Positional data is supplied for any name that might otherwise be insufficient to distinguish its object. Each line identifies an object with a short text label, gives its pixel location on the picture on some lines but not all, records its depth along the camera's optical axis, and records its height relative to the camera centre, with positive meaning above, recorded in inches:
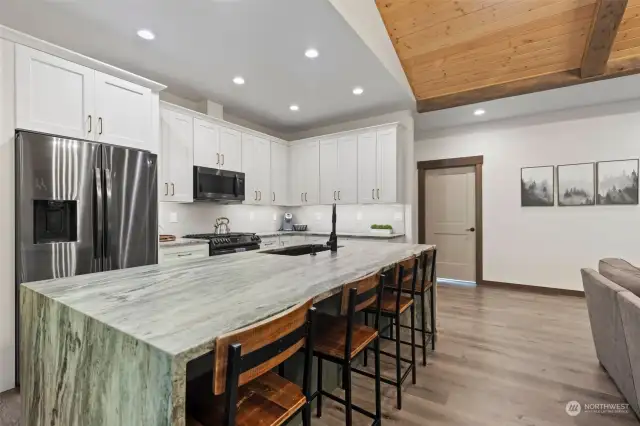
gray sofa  70.8 -27.7
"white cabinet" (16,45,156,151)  93.6 +37.9
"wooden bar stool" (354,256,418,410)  79.5 -25.8
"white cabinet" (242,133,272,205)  194.5 +29.1
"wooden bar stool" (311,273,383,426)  58.7 -26.0
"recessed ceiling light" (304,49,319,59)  124.4 +64.2
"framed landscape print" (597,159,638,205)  174.2 +16.5
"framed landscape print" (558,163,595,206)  184.1 +16.0
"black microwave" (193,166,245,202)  164.1 +15.9
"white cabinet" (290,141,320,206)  217.6 +28.4
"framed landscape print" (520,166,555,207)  194.9 +15.8
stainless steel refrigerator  90.7 +2.4
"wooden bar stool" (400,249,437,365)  102.3 -26.6
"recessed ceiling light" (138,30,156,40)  110.0 +63.8
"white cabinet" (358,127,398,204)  187.3 +28.2
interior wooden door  223.6 -5.1
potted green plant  191.9 -10.4
